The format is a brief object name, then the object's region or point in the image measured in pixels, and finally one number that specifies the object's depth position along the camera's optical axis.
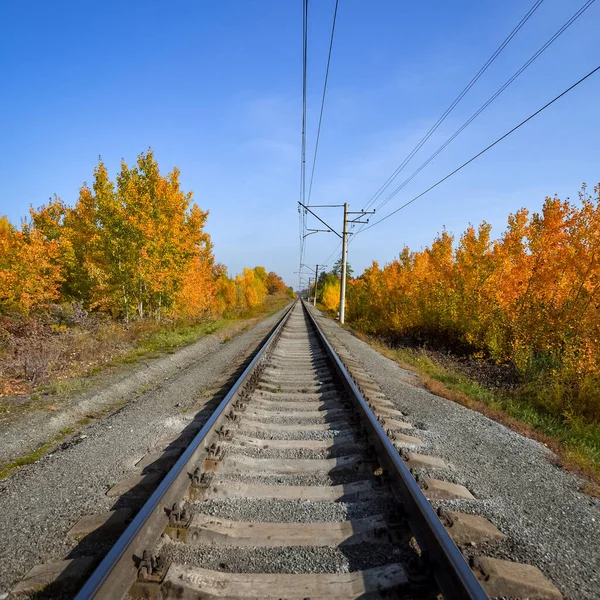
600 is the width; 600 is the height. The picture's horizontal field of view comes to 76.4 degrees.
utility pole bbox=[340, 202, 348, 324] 22.35
